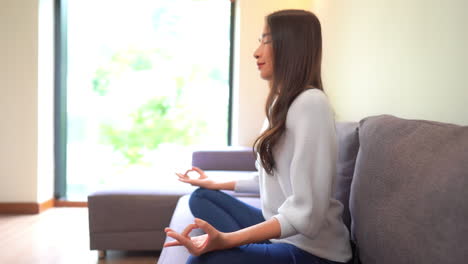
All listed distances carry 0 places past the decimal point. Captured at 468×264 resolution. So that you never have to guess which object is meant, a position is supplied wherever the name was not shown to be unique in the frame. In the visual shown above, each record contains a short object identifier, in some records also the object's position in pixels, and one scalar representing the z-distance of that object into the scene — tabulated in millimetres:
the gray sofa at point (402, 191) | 801
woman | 977
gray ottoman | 2268
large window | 3844
